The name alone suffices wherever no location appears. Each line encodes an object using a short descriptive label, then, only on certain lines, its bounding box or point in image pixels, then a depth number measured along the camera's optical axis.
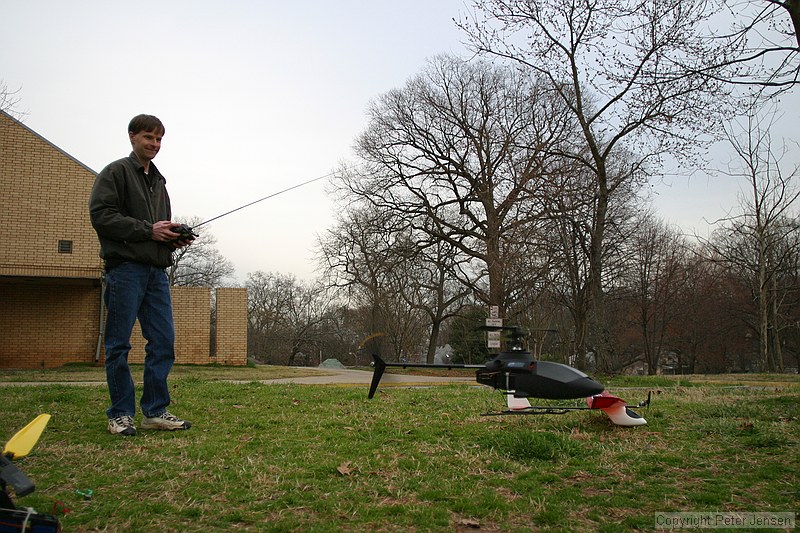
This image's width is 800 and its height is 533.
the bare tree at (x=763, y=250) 28.55
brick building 20.17
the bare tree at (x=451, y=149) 29.20
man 4.49
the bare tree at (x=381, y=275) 29.50
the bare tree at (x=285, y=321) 58.44
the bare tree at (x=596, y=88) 13.69
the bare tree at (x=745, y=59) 8.36
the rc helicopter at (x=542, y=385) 4.84
